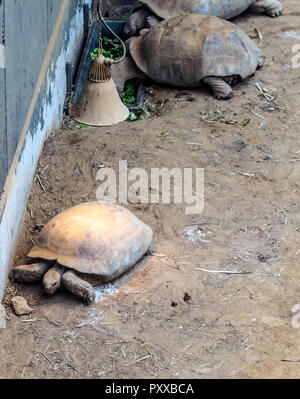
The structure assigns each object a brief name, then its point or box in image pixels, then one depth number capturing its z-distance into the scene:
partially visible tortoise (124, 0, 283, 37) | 9.08
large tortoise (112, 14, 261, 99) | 7.84
